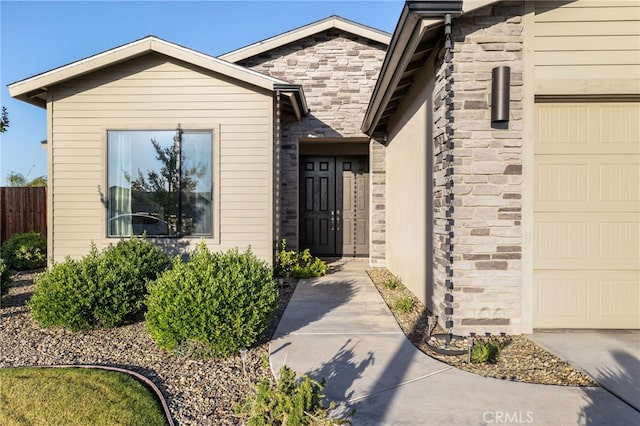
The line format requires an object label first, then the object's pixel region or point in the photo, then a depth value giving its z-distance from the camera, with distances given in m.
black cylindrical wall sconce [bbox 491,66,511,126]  3.81
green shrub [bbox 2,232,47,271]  7.76
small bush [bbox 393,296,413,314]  4.89
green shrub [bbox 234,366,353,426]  2.21
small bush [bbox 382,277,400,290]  6.40
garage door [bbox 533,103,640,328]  4.10
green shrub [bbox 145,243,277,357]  3.41
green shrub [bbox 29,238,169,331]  4.09
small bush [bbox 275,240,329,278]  7.20
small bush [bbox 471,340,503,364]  3.31
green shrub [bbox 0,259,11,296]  5.18
